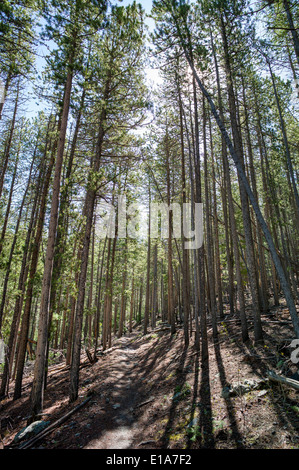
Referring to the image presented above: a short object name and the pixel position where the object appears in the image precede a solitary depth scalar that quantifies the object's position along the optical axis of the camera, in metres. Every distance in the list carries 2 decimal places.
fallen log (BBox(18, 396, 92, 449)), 5.40
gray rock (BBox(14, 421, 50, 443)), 5.91
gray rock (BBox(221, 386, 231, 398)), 5.39
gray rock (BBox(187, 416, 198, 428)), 4.75
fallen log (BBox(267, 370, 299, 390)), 4.47
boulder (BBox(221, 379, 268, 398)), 5.09
